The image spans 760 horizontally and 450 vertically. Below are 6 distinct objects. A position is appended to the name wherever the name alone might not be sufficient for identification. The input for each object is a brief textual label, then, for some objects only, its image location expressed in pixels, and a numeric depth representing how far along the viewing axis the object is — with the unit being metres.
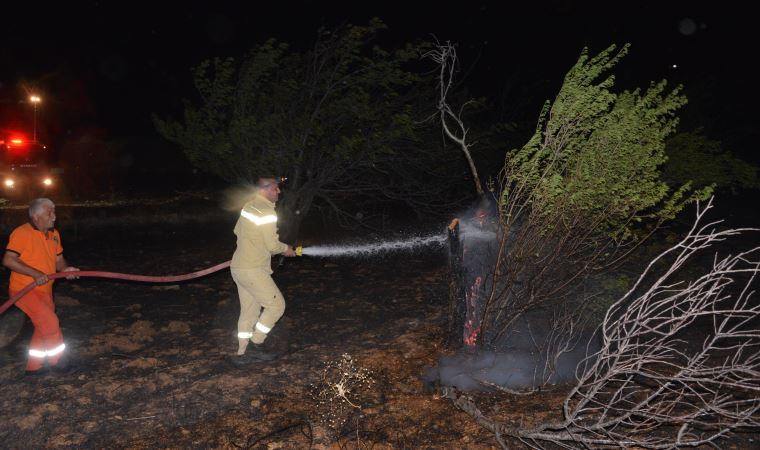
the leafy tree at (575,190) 4.67
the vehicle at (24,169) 11.82
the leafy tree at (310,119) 9.31
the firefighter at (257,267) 5.13
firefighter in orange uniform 4.80
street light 12.87
